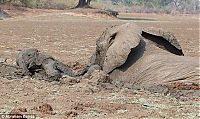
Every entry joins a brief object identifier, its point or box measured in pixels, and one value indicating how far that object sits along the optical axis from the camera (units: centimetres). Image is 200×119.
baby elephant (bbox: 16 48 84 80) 1760
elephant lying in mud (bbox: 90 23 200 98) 1597
